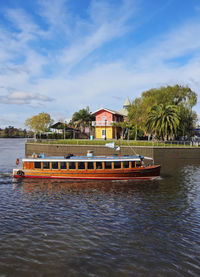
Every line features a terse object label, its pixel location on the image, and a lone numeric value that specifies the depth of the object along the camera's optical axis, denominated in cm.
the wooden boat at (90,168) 2714
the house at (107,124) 7469
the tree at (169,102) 6300
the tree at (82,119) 9688
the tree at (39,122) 10738
